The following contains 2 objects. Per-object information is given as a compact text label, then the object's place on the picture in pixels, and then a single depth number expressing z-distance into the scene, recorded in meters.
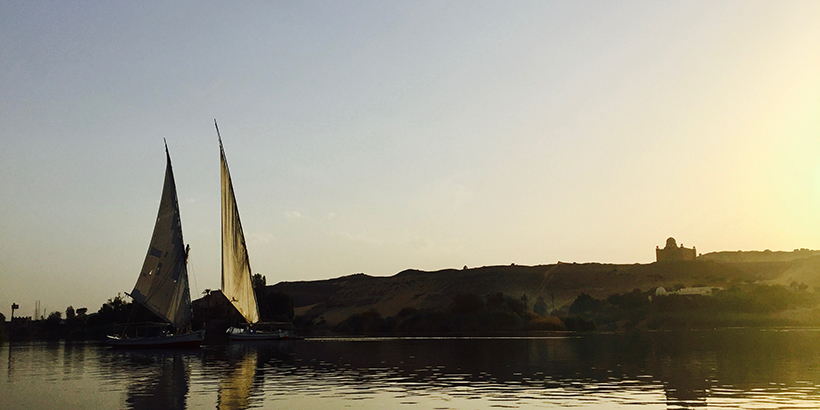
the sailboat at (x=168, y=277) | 73.81
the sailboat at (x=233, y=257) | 80.25
